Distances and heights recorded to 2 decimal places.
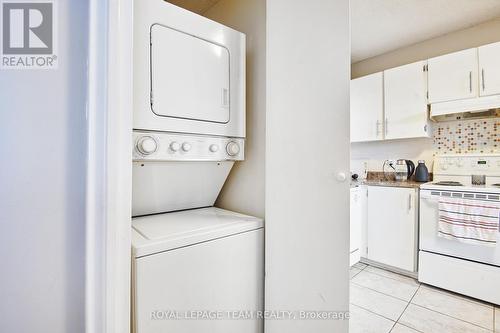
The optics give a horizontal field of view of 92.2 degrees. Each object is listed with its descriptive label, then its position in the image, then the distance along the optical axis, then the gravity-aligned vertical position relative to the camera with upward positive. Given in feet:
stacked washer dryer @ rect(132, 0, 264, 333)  2.94 -0.15
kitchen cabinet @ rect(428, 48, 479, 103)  7.77 +3.02
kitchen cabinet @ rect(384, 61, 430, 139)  8.85 +2.44
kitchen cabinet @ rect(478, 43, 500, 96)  7.36 +3.01
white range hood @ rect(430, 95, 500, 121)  7.46 +1.88
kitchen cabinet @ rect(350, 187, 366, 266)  8.66 -1.99
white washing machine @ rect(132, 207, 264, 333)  2.78 -1.43
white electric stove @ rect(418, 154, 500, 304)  6.58 -2.36
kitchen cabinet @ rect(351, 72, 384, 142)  9.95 +2.47
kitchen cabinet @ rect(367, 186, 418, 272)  8.06 -2.15
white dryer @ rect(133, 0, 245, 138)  3.25 +1.38
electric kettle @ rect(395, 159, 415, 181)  9.69 -0.19
